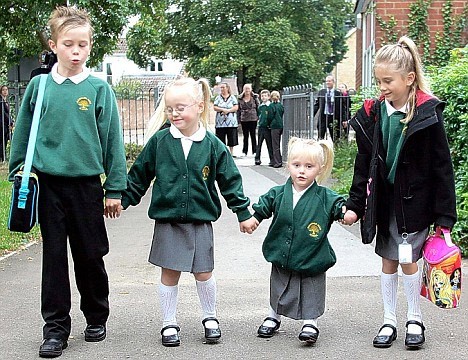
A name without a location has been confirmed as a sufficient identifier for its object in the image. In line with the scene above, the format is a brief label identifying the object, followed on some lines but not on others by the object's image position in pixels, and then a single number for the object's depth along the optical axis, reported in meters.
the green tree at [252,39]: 42.56
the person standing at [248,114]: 20.62
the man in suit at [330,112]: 18.05
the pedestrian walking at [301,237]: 5.42
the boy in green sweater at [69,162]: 5.09
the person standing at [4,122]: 19.00
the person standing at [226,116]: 19.23
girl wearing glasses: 5.34
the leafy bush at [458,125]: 8.27
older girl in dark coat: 5.16
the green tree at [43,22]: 16.91
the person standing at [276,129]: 18.38
